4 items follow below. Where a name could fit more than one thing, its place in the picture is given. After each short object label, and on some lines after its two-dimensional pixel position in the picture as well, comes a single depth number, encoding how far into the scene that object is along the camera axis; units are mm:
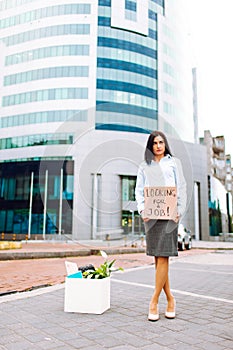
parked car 17388
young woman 3160
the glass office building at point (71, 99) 34688
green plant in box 3482
